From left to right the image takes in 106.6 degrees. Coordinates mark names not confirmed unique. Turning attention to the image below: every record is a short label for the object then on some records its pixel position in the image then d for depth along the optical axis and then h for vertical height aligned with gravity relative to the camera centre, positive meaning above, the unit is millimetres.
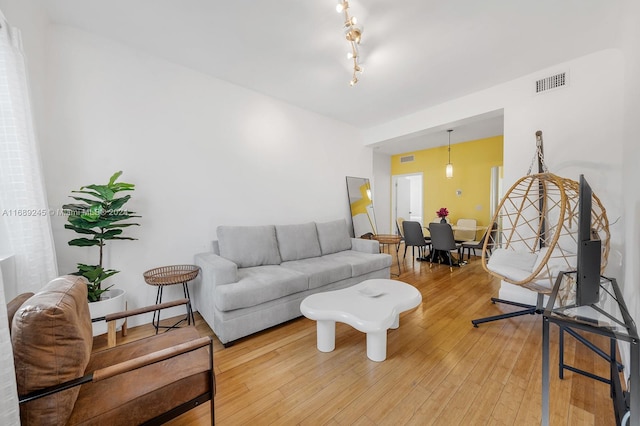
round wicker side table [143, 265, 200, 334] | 2156 -690
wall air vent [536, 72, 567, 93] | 2570 +1139
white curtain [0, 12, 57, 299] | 1372 +209
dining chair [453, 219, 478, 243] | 5188 -893
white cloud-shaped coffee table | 1729 -886
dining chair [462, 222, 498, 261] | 4270 -1012
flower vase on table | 4824 -470
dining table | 4988 -838
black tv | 1210 -380
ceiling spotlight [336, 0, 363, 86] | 1722 +1348
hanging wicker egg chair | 2051 -532
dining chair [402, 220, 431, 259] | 4531 -828
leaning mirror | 4531 -224
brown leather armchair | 859 -699
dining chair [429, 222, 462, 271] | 4180 -860
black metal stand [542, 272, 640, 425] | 891 -591
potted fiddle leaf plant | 1884 -98
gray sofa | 2104 -813
